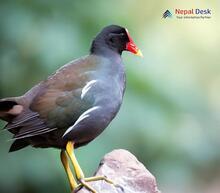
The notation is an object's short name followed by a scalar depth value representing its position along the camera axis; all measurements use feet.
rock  24.45
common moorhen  23.44
